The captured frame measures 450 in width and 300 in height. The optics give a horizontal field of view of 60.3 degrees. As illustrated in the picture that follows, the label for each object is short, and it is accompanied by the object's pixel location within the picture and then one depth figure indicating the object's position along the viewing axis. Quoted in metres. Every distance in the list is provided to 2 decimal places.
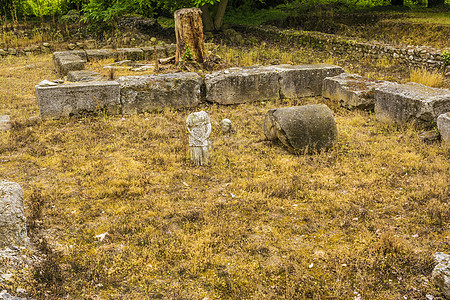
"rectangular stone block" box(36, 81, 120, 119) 7.58
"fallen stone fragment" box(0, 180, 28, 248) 3.34
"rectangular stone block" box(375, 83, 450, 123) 6.68
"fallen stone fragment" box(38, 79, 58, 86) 7.71
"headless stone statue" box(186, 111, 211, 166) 5.71
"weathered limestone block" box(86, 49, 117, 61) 11.88
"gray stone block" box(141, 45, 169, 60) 12.35
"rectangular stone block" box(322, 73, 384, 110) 8.23
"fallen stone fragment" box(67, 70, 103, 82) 8.69
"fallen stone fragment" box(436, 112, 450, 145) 6.09
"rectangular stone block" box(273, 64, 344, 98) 9.28
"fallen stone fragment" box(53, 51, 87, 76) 10.18
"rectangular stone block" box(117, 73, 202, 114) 8.23
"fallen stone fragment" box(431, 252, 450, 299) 3.10
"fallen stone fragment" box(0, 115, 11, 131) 7.25
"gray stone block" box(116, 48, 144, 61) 11.88
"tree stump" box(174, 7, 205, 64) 9.70
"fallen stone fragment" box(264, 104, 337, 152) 6.15
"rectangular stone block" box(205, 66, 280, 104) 8.84
